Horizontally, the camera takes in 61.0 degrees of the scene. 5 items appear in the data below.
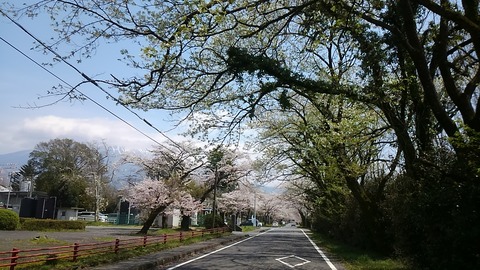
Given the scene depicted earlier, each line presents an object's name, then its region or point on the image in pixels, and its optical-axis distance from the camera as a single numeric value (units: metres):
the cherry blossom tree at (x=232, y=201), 66.00
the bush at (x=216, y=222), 47.50
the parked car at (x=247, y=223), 87.68
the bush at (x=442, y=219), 8.10
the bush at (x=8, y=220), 32.38
